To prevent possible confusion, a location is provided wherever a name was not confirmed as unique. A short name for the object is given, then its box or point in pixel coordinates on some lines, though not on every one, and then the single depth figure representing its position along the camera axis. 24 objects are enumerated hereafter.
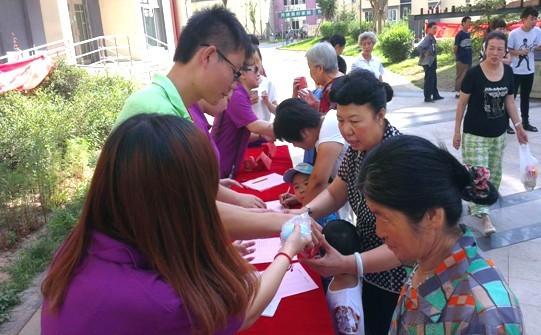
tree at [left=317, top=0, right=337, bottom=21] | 41.42
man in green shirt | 1.68
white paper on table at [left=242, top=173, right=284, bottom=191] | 2.98
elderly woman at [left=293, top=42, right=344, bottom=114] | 3.44
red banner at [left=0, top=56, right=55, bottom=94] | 7.22
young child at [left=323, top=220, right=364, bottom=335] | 1.62
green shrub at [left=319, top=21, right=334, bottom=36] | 33.09
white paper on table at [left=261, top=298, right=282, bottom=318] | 1.55
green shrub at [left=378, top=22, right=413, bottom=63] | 17.33
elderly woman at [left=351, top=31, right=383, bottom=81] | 6.07
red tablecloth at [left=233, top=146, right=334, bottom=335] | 1.47
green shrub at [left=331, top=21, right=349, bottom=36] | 31.11
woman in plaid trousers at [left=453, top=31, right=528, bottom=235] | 3.54
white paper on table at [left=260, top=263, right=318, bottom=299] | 1.69
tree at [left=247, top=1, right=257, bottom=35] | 46.85
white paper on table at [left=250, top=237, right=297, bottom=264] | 1.97
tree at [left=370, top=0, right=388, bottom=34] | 22.52
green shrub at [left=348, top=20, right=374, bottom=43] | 28.03
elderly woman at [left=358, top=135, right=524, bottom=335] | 0.97
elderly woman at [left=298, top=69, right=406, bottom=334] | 1.62
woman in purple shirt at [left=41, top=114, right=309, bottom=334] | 0.89
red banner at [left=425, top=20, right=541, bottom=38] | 19.41
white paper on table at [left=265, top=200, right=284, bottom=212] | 2.52
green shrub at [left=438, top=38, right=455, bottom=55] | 16.82
